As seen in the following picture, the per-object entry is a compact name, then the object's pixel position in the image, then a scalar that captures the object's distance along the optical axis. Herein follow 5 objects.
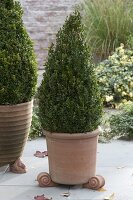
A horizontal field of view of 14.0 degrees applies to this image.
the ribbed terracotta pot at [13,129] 5.15
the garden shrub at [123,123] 6.64
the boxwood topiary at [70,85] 4.71
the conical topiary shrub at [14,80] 5.13
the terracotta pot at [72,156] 4.79
